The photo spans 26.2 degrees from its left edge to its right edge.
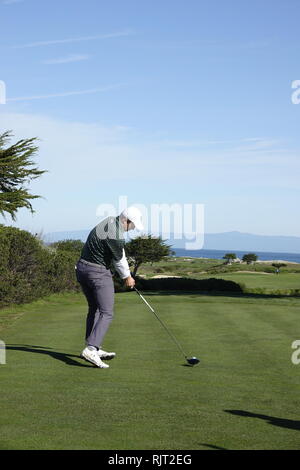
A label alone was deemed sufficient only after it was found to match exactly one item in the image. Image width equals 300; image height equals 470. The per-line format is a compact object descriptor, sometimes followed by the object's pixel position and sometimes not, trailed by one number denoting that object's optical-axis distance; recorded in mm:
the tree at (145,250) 54188
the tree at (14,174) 26891
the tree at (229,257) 72188
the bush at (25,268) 17625
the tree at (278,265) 60069
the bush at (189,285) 32219
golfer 8898
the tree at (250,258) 72625
